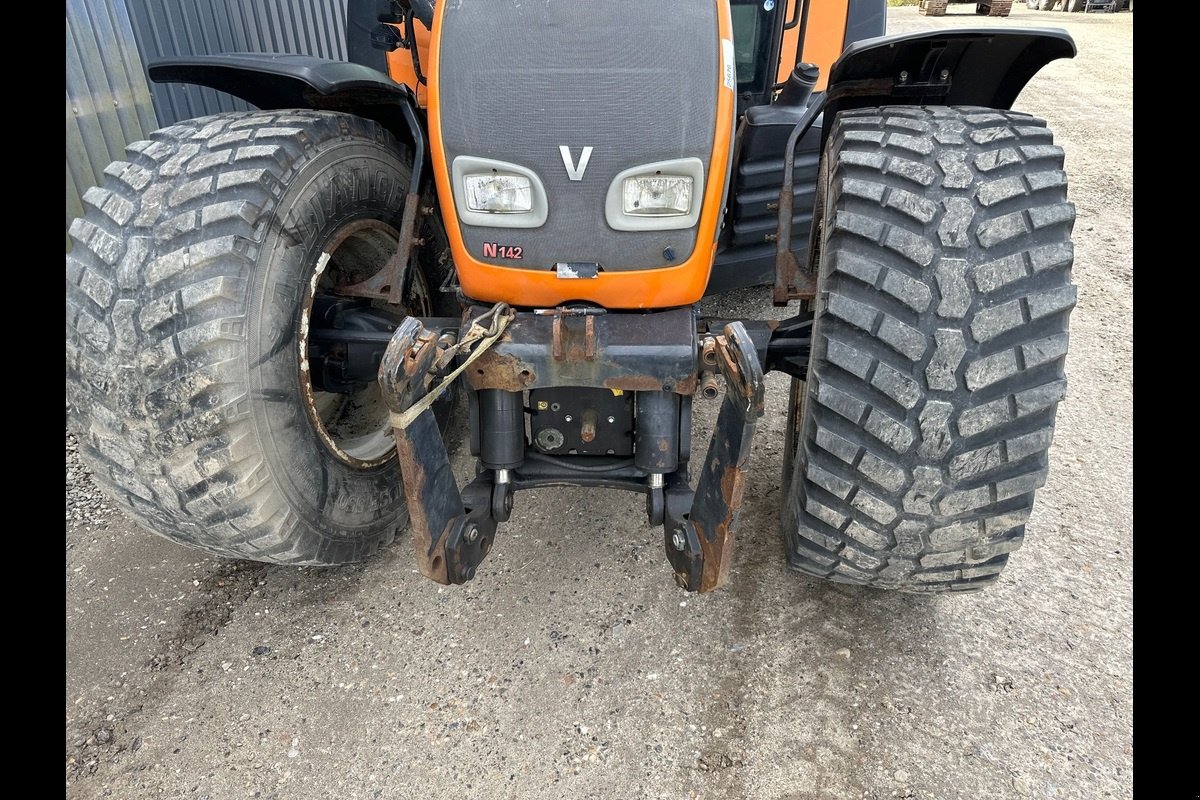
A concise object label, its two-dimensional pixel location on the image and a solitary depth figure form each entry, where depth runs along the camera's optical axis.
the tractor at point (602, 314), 1.92
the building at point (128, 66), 4.02
